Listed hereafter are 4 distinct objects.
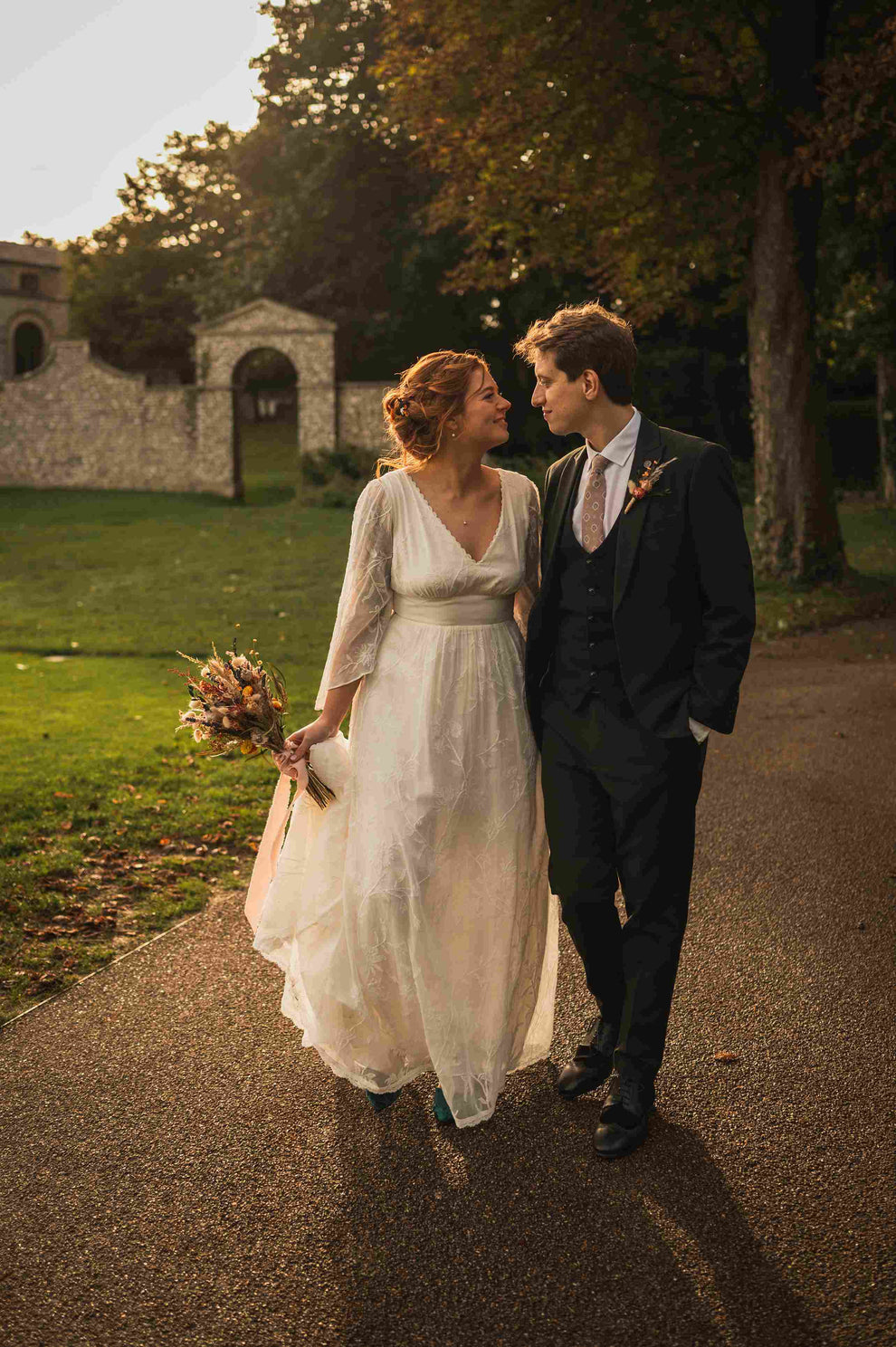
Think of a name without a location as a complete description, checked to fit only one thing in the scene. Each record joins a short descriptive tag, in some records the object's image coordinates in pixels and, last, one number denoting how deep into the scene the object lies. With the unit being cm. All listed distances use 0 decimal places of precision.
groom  345
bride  365
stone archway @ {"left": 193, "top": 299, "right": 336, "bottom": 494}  3094
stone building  5175
